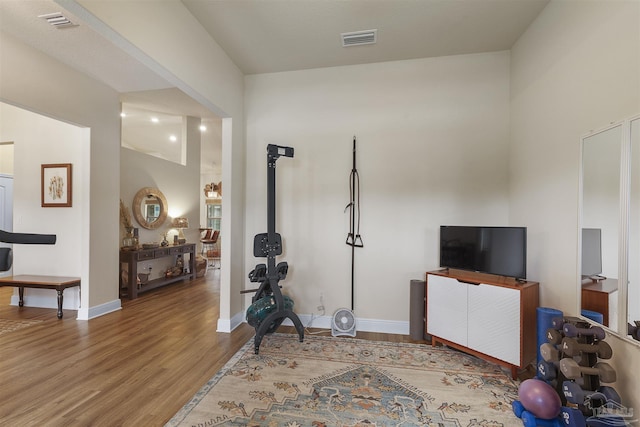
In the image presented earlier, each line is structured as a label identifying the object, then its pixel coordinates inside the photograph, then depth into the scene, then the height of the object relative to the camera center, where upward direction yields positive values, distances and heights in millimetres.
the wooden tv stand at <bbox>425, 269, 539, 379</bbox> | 2213 -871
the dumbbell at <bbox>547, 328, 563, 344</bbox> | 1737 -760
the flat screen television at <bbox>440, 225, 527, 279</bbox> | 2352 -310
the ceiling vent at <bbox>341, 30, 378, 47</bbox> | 2725 +1789
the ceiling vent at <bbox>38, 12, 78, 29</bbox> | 2355 +1667
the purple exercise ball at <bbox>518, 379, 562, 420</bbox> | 1640 -1111
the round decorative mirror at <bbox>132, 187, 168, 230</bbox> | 4988 +118
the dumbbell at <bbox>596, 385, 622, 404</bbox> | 1529 -995
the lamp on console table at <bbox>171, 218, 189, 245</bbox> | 5861 -214
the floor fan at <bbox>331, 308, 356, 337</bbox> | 3066 -1206
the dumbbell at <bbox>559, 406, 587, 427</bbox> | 1503 -1109
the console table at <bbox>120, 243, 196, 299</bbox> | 4441 -811
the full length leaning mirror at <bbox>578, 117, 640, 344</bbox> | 1573 -71
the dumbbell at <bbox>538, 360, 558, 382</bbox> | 1734 -978
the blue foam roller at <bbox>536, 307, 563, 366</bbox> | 2037 -773
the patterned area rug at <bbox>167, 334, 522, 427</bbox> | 1772 -1307
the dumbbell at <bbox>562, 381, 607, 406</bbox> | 1512 -988
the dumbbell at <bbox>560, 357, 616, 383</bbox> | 1543 -870
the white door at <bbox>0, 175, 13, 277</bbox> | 5363 +239
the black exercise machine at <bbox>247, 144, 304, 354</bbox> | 2793 -661
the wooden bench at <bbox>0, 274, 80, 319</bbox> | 3521 -891
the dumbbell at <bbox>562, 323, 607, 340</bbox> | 1587 -672
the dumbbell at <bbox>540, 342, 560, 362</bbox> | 1721 -861
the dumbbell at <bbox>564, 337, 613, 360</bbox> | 1571 -759
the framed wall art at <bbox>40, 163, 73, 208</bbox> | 3891 +389
